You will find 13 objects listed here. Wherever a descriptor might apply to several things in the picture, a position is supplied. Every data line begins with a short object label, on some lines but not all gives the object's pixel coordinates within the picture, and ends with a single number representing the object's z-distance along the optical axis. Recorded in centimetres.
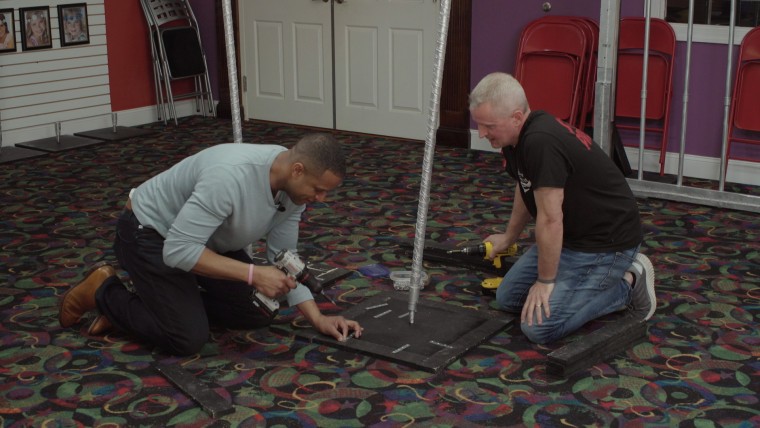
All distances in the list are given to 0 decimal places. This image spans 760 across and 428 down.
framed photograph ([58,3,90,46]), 747
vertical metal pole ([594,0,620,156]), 541
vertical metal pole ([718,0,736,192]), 527
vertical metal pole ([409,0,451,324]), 349
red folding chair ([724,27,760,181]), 567
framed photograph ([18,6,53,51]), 719
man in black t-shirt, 350
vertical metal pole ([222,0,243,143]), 384
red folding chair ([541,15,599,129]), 624
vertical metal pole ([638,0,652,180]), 545
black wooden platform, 356
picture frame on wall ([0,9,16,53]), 703
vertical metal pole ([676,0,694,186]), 534
